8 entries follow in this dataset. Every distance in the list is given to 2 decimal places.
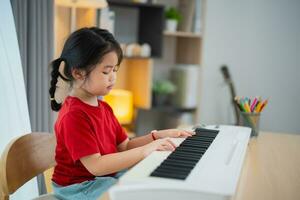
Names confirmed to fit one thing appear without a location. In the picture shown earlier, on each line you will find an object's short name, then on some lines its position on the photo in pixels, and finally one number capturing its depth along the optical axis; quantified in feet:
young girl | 3.64
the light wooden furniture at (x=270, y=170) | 3.18
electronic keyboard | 2.37
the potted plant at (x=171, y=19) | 10.41
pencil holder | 5.25
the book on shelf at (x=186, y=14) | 10.73
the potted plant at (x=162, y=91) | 10.46
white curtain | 5.43
